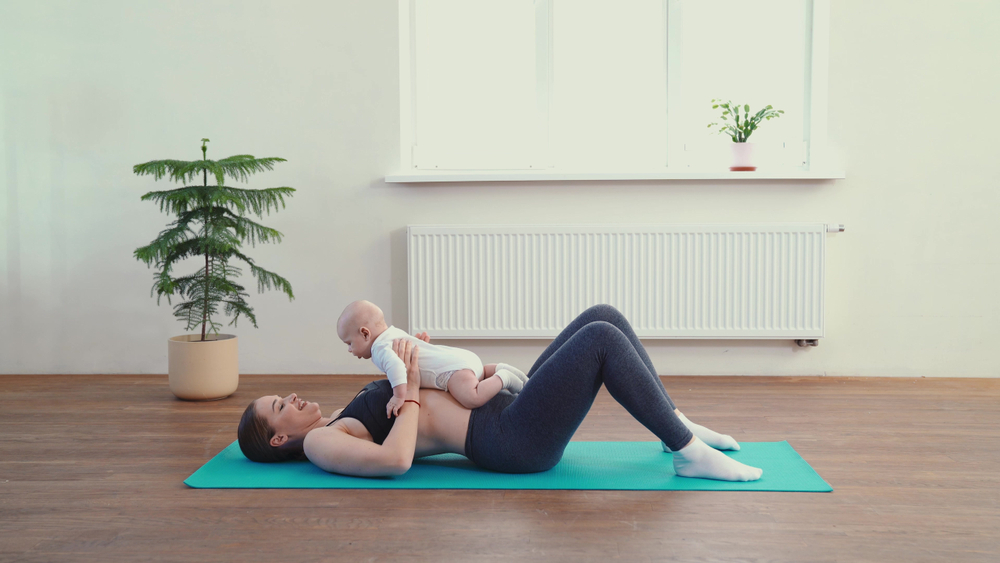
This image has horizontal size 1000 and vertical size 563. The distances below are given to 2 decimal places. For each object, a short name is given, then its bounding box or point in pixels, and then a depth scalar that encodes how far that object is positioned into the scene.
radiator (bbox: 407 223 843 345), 3.36
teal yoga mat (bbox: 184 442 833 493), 1.87
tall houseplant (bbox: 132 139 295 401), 2.90
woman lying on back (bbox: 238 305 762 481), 1.75
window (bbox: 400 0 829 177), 3.57
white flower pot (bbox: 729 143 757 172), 3.44
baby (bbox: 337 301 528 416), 1.83
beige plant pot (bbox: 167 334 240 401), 2.97
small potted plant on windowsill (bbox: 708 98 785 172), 3.44
